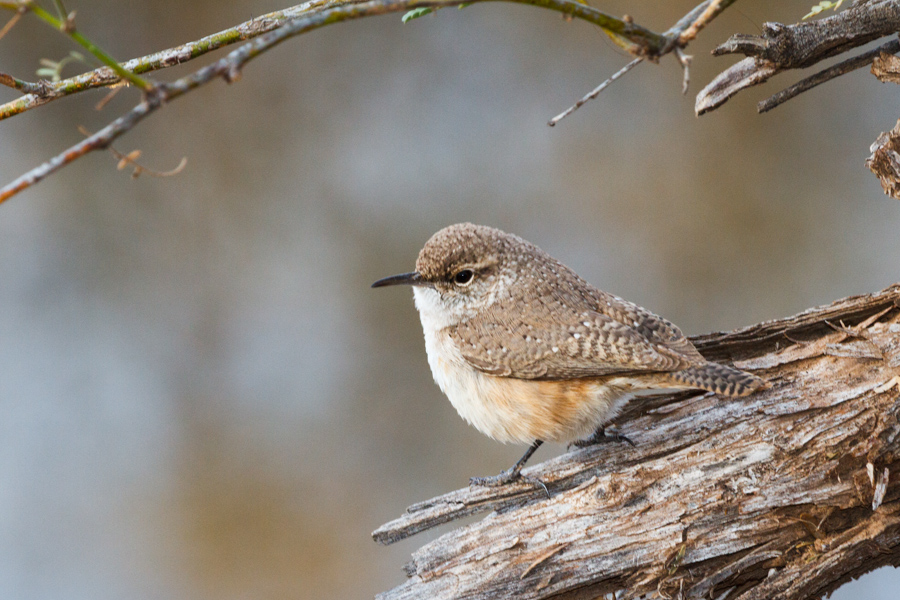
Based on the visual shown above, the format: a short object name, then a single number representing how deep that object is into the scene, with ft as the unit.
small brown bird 18.47
